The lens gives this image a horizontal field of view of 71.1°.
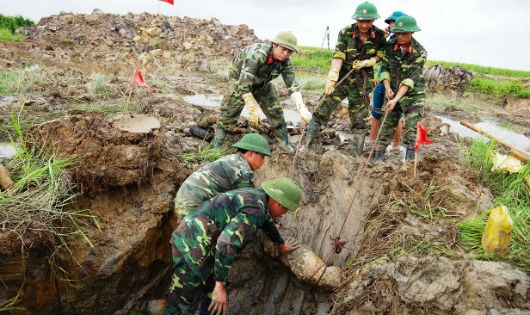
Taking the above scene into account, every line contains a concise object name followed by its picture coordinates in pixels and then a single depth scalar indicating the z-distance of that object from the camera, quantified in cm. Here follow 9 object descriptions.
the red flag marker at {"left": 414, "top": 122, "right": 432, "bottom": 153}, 303
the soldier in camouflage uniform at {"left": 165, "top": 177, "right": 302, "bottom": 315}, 237
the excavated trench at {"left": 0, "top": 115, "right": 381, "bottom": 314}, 299
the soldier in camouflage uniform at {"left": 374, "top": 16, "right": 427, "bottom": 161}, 403
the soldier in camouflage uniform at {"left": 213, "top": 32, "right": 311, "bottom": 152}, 395
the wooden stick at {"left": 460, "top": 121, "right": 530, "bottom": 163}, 321
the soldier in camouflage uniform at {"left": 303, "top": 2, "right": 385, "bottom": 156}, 430
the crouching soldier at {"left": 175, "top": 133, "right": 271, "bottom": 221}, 275
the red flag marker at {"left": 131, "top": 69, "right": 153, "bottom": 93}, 423
